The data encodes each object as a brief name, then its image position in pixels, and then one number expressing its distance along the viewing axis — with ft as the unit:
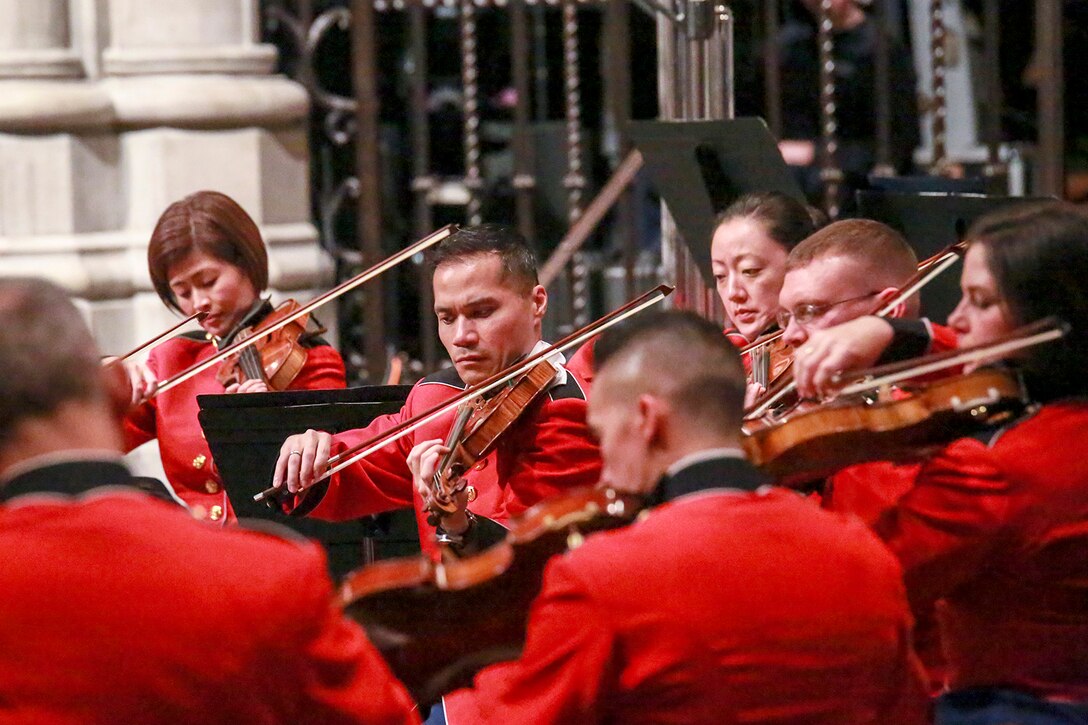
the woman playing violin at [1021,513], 15.06
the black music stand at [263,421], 21.98
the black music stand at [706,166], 25.52
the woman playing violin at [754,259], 22.48
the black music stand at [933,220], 25.00
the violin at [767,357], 20.66
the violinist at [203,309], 25.20
